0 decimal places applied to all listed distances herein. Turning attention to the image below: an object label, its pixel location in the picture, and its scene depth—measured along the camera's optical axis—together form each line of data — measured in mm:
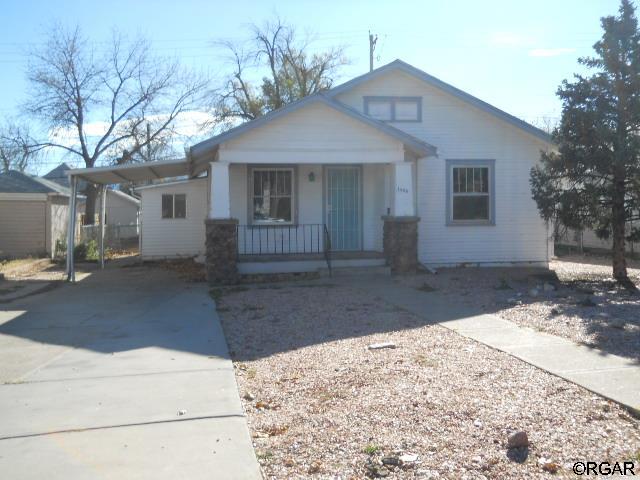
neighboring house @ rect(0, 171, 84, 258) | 22328
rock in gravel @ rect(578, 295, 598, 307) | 10039
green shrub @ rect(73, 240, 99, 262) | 22062
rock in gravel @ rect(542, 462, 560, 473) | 3947
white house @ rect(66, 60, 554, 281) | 15516
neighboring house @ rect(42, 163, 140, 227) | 46812
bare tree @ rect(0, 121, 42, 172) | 32719
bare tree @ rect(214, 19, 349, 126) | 37969
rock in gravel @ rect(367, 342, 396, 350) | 7312
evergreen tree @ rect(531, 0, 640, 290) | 12234
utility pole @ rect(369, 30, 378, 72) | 36500
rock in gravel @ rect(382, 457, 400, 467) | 4074
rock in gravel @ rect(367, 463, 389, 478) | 3938
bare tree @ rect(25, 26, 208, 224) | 31344
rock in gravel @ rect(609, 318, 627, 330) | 8204
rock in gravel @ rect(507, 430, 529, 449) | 4238
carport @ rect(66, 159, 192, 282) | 15484
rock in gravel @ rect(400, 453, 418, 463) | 4090
